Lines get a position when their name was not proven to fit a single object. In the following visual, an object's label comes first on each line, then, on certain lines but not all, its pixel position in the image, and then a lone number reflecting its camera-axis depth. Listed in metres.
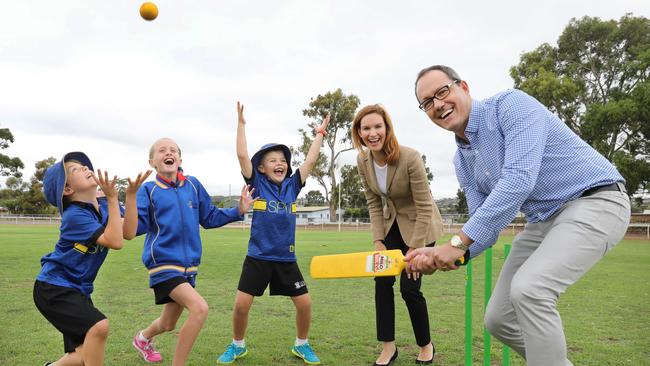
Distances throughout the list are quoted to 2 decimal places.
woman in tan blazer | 4.57
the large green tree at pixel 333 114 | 51.03
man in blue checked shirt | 2.62
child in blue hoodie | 4.00
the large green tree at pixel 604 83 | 30.19
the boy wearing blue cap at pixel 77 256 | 3.45
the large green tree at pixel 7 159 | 37.72
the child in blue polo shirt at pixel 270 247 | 4.66
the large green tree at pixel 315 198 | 98.00
